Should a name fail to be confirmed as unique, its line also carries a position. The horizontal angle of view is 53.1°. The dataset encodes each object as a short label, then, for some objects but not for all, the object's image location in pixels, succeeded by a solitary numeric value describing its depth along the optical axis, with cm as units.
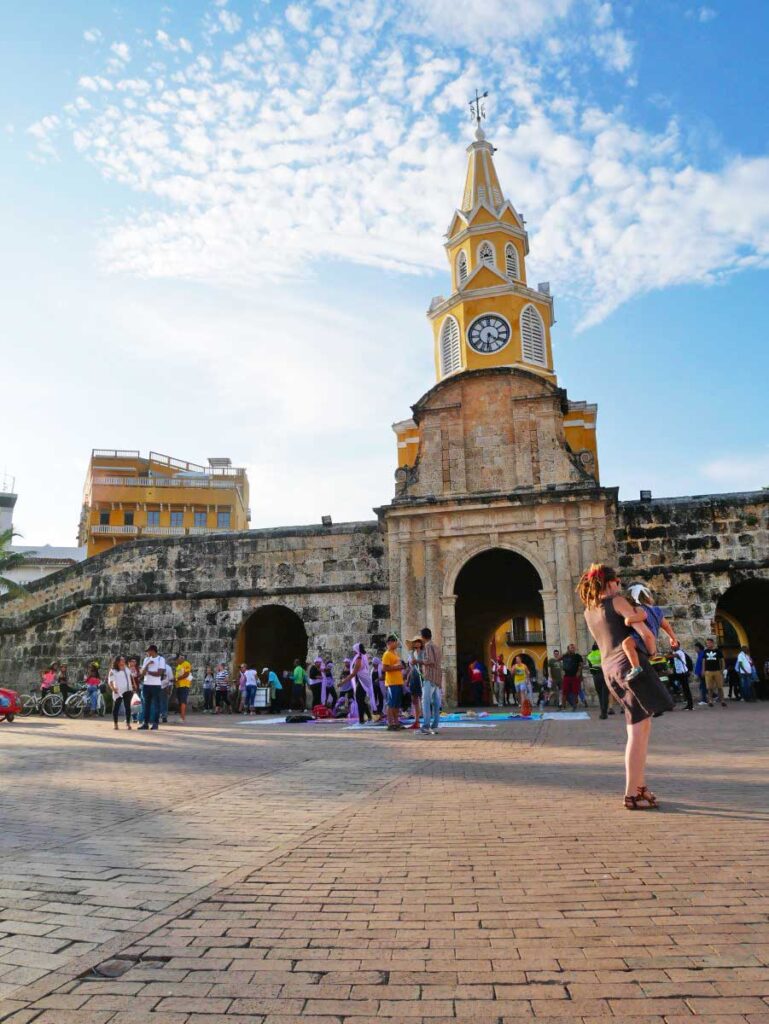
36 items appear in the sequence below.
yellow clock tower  3170
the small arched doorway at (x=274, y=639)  2441
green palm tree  2570
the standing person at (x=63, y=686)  2020
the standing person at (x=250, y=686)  1972
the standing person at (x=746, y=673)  1814
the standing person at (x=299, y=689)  2002
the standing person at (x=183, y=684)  1684
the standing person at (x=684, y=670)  1652
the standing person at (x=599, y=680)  1447
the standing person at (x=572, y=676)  1678
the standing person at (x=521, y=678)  1695
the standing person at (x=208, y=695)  2041
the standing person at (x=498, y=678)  2264
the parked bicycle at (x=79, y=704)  1991
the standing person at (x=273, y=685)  2052
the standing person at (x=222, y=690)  2039
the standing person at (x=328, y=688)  1830
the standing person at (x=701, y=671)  1719
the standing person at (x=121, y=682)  1517
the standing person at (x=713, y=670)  1683
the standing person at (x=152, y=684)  1419
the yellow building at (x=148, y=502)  5372
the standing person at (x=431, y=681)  1205
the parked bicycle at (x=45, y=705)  2005
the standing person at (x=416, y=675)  1263
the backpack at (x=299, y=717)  1656
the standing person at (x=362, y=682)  1548
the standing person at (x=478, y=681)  2138
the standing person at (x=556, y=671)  1778
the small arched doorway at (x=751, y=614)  2403
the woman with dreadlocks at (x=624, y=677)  536
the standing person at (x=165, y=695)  1537
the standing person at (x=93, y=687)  1977
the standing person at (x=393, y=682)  1309
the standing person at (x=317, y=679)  1848
